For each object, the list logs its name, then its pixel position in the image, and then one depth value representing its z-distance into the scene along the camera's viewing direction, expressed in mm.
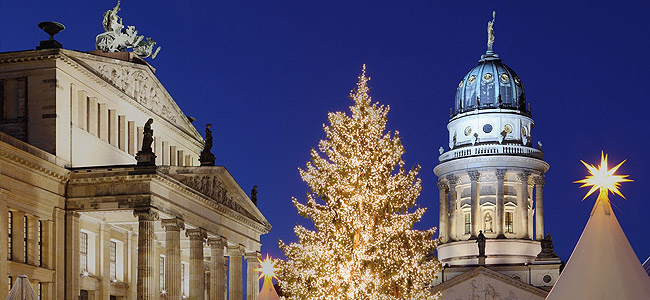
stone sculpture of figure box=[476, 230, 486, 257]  100062
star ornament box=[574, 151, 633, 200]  22641
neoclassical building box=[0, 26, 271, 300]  43500
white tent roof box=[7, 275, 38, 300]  29531
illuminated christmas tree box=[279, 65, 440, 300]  32156
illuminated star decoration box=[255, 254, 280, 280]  37594
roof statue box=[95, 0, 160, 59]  51375
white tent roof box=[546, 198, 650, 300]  22062
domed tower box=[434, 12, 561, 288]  105188
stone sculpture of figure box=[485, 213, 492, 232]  106494
